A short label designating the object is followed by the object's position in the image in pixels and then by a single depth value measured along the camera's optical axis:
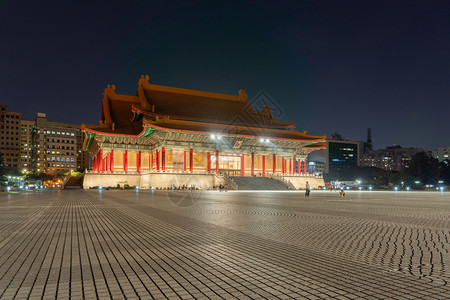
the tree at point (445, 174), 74.75
